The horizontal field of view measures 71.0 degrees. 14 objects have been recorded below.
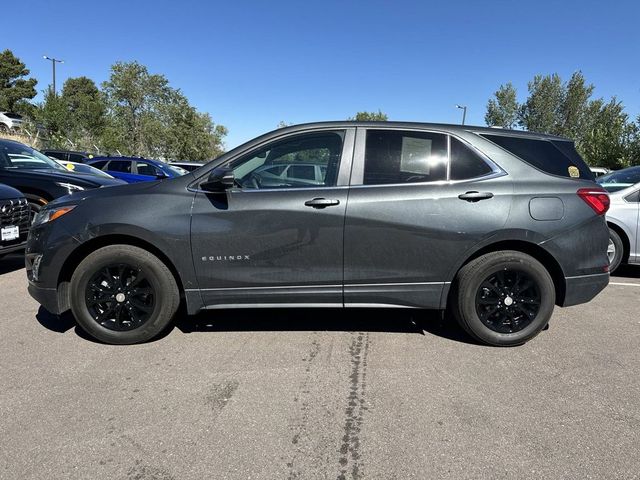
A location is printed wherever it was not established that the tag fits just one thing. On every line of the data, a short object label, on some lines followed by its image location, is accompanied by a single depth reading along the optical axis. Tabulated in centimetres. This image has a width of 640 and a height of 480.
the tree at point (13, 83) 4834
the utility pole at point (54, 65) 3603
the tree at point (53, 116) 3098
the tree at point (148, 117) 3853
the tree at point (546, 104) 4797
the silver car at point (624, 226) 618
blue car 1534
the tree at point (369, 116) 4800
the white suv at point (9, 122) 3022
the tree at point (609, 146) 2484
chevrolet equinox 352
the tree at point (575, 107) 4625
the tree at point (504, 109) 4778
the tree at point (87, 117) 3250
